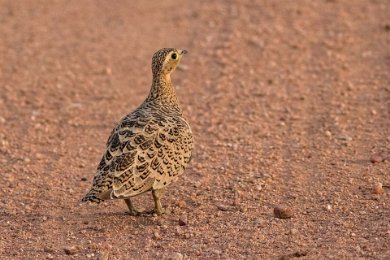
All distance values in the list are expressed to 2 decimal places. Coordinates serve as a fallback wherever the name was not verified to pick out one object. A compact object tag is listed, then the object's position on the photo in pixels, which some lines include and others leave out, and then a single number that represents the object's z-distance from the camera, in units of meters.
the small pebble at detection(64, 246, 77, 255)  15.03
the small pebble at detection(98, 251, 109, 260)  14.70
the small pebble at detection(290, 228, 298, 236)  15.32
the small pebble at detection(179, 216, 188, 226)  16.17
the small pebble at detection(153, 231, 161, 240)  15.61
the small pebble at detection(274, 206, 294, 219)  16.08
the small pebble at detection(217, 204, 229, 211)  16.86
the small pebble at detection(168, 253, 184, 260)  14.56
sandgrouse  15.54
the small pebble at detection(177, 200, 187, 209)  17.17
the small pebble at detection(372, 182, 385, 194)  17.02
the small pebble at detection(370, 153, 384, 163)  18.86
